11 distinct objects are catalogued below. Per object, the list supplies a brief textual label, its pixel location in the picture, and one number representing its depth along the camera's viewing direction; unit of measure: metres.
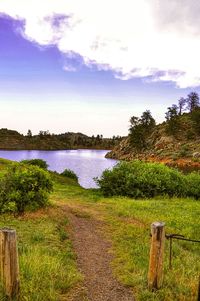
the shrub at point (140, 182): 19.92
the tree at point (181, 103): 113.80
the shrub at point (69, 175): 31.83
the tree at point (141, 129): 96.88
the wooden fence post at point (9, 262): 5.35
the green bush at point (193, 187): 21.15
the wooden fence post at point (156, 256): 5.97
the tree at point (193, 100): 110.48
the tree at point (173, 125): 88.92
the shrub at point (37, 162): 29.62
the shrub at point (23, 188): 12.06
